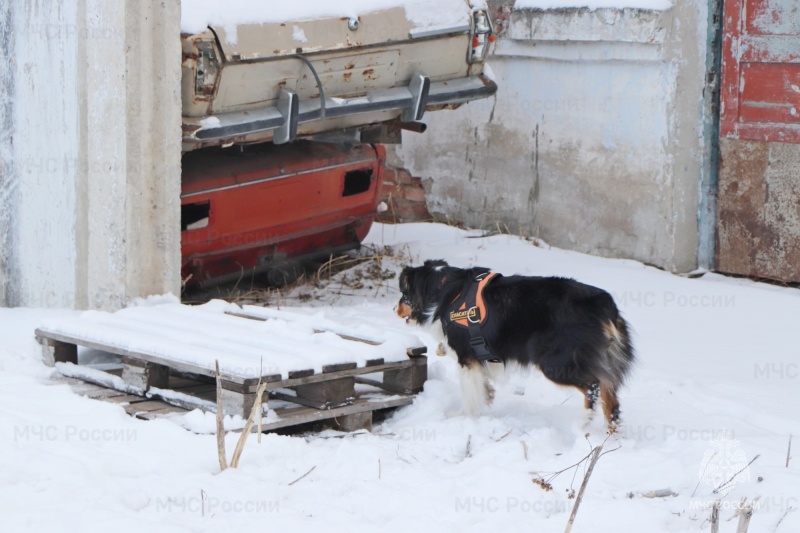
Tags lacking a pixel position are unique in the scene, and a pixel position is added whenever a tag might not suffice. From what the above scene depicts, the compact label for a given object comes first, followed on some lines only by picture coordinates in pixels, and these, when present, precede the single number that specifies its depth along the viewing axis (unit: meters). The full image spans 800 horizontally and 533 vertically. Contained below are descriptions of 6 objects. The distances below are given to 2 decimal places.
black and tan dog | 9.31
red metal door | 14.03
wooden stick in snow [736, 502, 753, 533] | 5.36
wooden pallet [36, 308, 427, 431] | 9.41
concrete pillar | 11.98
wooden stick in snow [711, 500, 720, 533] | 5.62
